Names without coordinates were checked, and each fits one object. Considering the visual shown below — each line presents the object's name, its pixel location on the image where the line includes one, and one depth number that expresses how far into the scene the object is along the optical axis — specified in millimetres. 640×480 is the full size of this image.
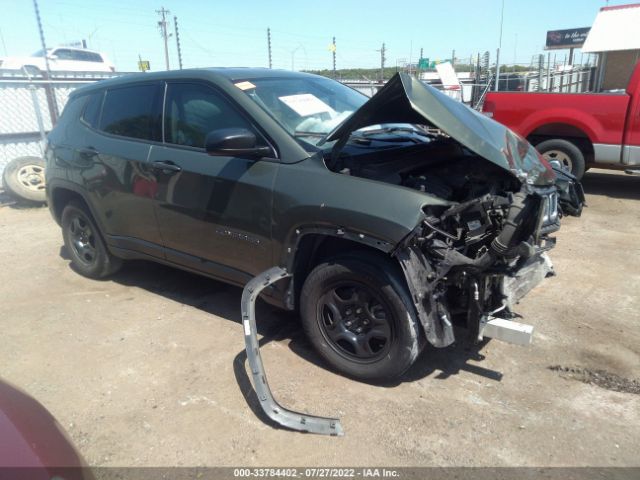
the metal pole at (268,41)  16938
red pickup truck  6992
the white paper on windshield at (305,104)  3547
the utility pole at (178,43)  17486
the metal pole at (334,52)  17802
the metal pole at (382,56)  19141
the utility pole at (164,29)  21969
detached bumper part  2729
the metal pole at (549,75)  14816
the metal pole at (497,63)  14688
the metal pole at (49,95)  9219
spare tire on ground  8156
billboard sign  50000
